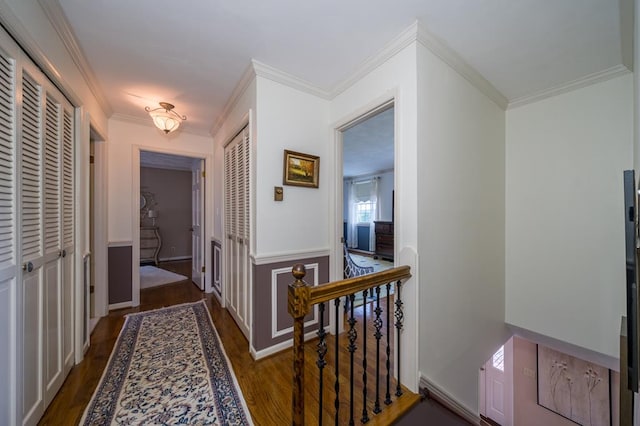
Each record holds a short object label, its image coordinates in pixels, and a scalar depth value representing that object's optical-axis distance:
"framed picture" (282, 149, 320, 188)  2.13
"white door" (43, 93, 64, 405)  1.51
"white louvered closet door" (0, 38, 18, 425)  1.11
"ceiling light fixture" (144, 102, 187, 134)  2.54
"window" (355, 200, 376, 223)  7.67
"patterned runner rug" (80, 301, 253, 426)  1.45
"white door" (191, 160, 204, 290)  3.77
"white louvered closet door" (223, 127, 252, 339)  2.30
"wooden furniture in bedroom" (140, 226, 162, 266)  5.77
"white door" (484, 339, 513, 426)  4.00
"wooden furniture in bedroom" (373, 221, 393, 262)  6.42
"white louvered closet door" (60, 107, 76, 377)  1.74
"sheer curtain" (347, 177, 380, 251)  7.53
